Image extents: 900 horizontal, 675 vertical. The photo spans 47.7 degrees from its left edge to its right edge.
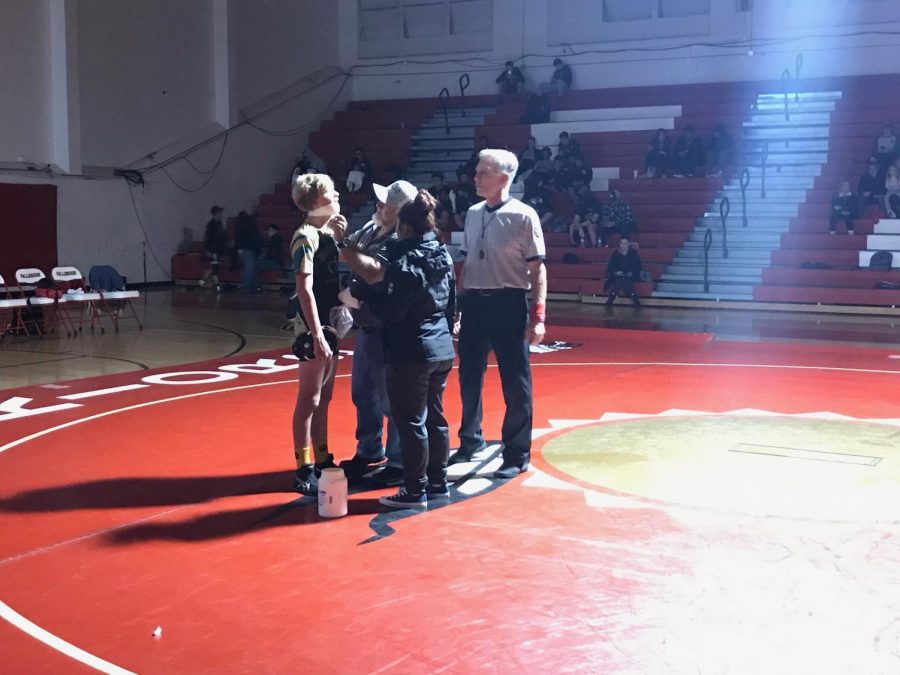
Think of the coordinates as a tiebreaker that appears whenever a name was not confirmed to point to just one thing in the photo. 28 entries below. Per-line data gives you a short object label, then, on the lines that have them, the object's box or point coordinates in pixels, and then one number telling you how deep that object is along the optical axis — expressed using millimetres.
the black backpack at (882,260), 15766
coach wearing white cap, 5043
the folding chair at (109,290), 12789
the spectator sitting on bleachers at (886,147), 17075
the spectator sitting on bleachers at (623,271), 16500
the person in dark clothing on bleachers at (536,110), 21719
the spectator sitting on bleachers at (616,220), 17781
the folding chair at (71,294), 12180
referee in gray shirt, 5367
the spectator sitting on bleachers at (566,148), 19625
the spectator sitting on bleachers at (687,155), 19156
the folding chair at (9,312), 11386
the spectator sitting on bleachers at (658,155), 19359
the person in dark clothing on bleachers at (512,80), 22938
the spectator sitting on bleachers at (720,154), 19031
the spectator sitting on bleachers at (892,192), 16562
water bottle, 4680
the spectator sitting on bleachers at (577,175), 19016
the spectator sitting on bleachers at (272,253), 20250
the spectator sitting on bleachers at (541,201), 18844
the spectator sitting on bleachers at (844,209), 16797
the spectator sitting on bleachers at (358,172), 21516
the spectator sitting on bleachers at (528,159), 19984
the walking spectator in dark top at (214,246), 20344
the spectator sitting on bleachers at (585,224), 17969
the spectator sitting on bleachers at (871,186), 17000
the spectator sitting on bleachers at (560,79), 22500
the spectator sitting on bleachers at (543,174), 19266
